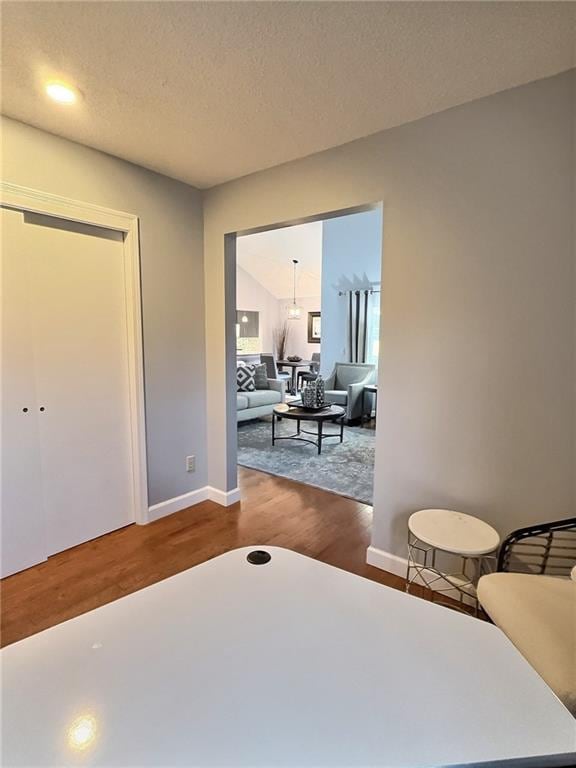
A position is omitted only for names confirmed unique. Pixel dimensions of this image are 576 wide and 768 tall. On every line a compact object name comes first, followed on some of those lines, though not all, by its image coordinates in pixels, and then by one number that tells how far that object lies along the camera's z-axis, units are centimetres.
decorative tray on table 460
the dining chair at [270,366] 694
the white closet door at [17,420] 203
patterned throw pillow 598
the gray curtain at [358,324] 709
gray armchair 577
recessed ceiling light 167
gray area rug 357
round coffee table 440
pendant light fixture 899
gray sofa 554
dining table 954
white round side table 163
